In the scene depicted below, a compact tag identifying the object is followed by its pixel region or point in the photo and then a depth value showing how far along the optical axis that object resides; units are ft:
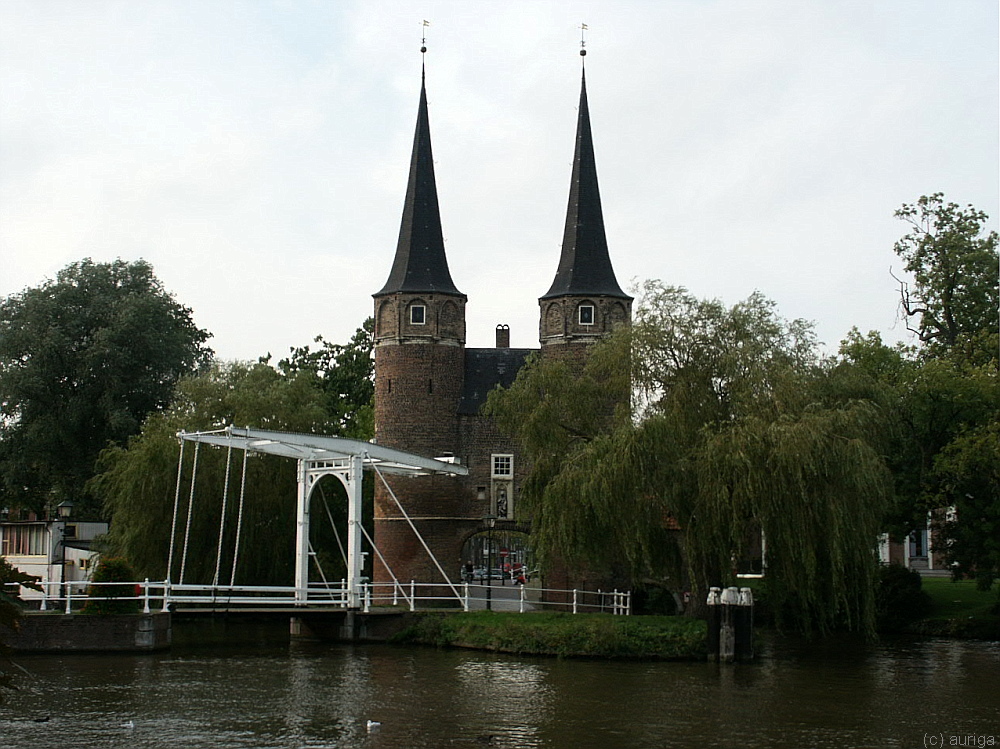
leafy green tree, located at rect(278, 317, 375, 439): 175.94
